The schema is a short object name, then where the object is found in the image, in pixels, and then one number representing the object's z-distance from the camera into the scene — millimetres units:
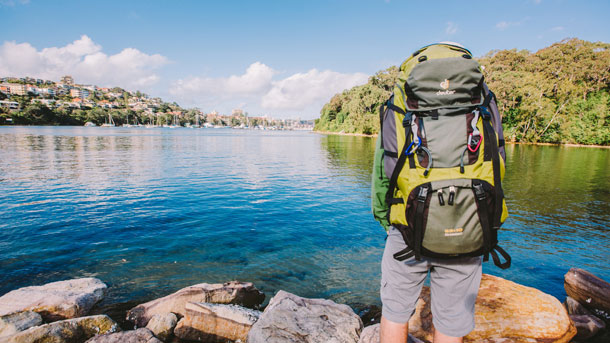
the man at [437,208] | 2195
